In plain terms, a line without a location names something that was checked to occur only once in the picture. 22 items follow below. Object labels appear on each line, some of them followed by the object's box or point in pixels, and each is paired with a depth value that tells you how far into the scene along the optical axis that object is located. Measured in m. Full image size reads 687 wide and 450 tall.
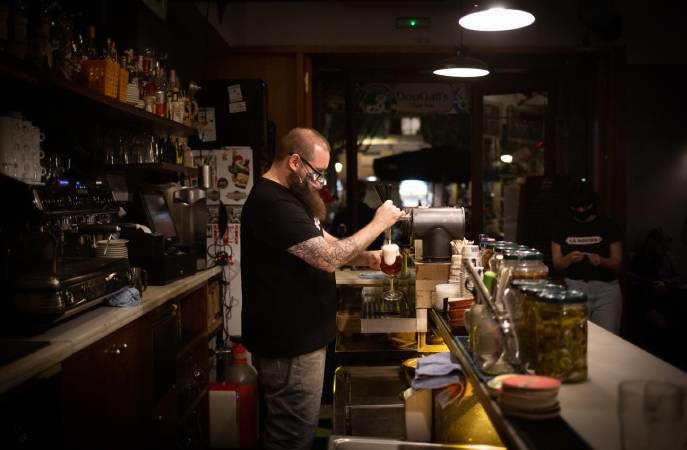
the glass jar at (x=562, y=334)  1.58
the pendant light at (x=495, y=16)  2.89
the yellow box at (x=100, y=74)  3.11
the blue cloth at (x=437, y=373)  2.00
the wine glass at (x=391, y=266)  2.66
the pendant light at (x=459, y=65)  4.16
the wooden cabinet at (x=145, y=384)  2.33
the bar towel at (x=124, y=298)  2.81
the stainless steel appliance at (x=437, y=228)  3.01
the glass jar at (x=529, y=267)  1.99
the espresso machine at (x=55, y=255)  2.22
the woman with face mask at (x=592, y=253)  4.70
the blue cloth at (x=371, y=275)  3.72
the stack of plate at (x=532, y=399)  1.41
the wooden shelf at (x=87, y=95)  2.37
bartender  2.59
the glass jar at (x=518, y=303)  1.75
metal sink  2.06
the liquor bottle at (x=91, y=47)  3.29
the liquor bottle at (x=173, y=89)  4.19
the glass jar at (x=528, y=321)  1.67
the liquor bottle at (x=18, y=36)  2.49
